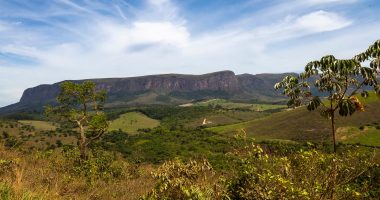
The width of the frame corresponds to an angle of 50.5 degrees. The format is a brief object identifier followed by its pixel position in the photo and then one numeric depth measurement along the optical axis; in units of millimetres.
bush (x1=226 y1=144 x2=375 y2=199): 10305
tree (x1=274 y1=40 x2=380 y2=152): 14297
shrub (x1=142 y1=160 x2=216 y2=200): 11094
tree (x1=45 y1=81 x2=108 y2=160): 39375
